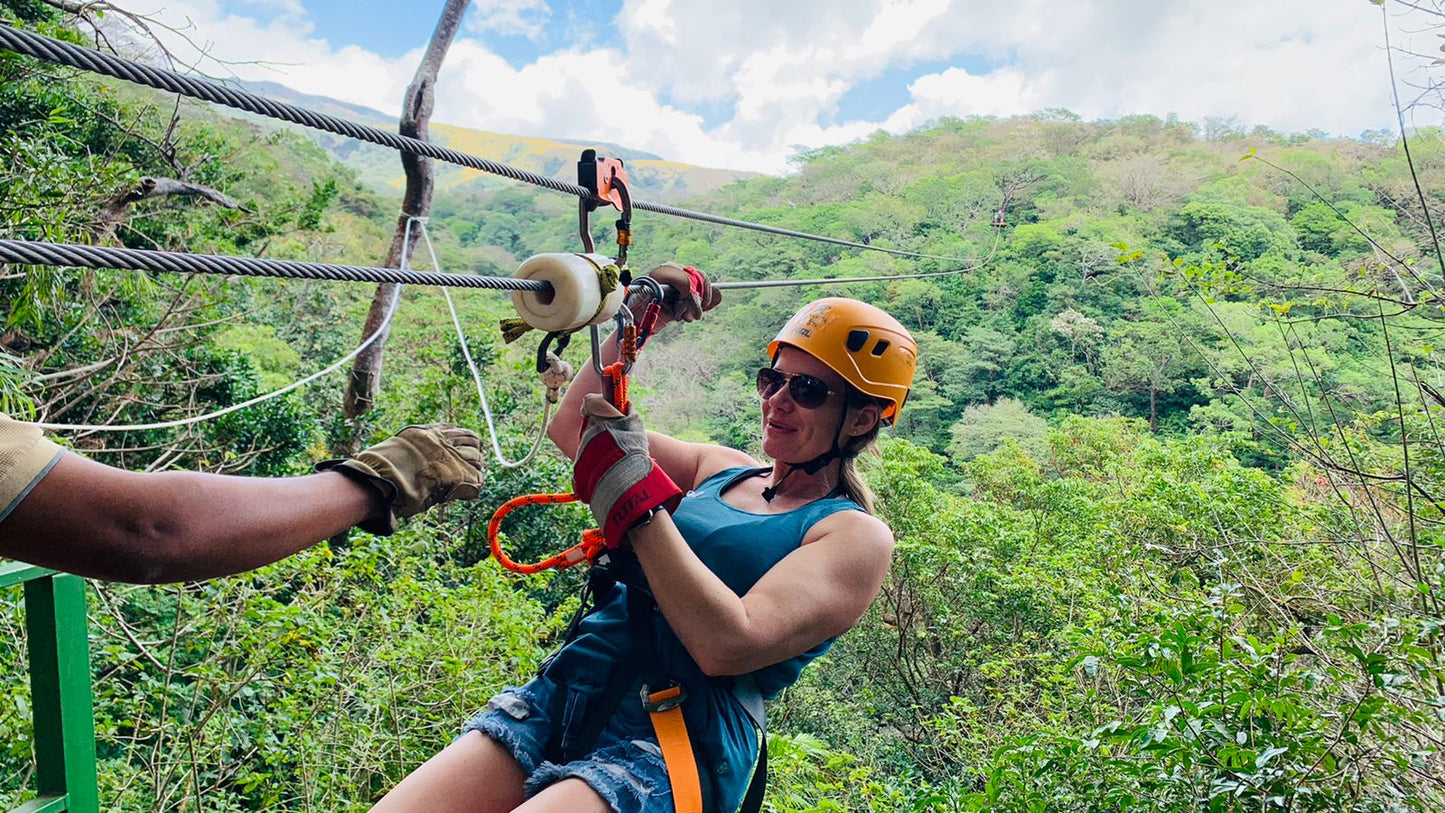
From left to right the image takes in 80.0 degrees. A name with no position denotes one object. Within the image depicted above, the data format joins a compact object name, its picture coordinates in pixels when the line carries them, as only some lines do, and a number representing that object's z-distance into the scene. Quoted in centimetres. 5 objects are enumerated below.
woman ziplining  132
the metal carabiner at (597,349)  141
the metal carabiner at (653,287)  173
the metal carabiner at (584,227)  149
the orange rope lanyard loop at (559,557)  160
